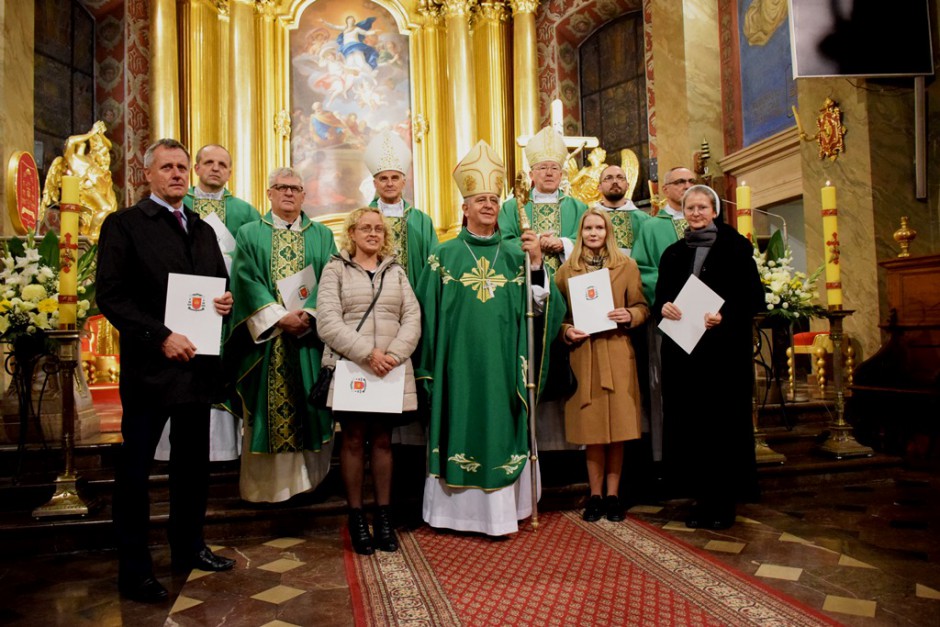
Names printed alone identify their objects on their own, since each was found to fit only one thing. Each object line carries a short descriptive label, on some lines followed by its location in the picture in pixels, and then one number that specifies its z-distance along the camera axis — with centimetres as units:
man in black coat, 272
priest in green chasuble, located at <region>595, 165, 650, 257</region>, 439
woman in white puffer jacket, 319
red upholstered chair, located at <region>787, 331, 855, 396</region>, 552
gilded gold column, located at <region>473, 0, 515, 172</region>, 1056
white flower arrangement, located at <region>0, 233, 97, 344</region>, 374
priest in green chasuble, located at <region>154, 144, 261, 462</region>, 400
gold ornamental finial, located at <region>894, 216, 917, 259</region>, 557
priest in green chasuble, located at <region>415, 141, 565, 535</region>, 345
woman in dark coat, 355
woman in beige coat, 362
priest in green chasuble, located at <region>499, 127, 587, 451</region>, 427
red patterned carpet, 248
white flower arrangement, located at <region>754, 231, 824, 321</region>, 489
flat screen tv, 589
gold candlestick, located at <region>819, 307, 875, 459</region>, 464
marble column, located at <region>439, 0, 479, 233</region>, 1023
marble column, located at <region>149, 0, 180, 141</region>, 943
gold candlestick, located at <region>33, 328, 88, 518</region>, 348
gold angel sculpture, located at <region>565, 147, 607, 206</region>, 956
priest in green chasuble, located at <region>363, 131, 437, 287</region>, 412
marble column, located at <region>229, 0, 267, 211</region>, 970
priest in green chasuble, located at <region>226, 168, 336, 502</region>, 349
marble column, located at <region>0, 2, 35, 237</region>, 613
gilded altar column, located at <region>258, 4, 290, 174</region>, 1005
